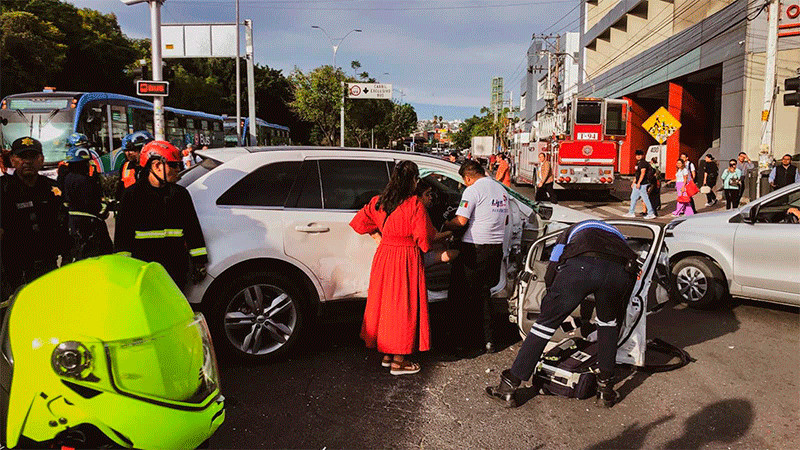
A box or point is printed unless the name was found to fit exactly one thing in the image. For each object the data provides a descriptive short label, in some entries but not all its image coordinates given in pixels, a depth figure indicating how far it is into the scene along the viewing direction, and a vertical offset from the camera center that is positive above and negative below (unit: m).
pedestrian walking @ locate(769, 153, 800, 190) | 14.10 -0.13
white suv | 4.60 -0.58
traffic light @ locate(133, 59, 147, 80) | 12.19 +1.83
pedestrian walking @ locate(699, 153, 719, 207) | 17.88 -0.20
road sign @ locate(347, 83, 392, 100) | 40.28 +4.90
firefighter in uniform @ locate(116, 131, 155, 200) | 7.05 +0.08
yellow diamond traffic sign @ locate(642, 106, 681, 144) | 18.50 +1.32
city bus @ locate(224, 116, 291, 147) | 33.31 +1.88
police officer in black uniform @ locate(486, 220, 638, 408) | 3.99 -0.82
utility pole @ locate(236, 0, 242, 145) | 31.16 +2.18
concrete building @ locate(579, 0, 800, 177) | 21.03 +4.46
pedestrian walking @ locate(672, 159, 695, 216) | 14.10 -0.50
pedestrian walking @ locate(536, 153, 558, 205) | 14.89 -0.49
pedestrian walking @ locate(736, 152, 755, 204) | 16.06 +0.06
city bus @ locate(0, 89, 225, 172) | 16.92 +1.21
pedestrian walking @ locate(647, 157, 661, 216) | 16.17 -0.64
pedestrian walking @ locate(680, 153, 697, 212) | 13.99 -0.02
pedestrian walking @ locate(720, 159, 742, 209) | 15.28 -0.39
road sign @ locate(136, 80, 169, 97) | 11.55 +1.41
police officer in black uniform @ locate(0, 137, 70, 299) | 4.63 -0.47
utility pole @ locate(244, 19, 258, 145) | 22.55 +3.28
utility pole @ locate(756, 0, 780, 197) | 15.29 +2.01
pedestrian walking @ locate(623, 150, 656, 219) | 15.85 -0.34
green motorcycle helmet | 1.54 -0.54
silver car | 6.06 -0.91
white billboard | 23.50 +4.77
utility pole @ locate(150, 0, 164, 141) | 11.91 +2.10
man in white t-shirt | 5.05 -0.58
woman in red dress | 4.51 -0.79
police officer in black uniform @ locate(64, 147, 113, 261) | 6.48 -0.51
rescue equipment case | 4.32 -1.50
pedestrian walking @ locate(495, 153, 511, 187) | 14.07 -0.11
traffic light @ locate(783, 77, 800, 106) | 12.62 +1.67
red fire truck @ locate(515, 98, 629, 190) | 20.02 +0.77
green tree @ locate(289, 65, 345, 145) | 39.66 +4.47
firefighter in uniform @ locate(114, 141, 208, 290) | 4.25 -0.39
